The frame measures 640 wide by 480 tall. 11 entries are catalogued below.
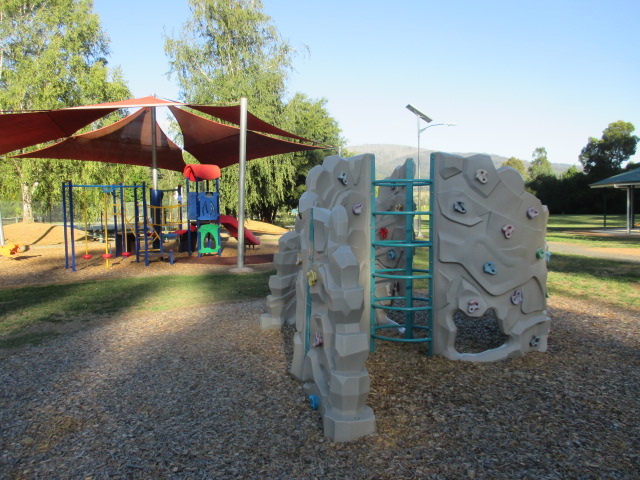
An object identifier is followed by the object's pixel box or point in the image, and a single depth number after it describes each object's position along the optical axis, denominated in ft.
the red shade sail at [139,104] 29.22
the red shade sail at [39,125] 28.86
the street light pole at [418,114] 59.11
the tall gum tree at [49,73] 65.98
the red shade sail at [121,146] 42.09
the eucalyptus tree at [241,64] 70.90
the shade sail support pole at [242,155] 33.55
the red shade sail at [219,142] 42.01
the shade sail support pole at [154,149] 41.32
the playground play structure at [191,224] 40.28
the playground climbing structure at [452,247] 14.39
